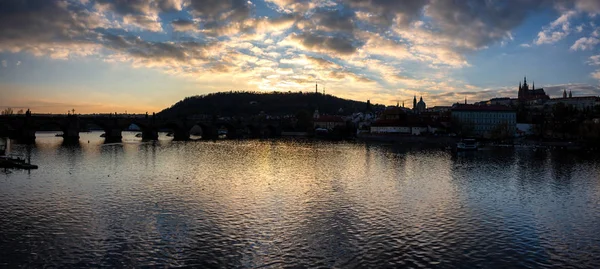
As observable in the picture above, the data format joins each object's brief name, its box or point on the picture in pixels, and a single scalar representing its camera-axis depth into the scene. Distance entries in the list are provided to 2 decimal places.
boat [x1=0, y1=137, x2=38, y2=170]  42.24
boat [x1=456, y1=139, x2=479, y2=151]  80.57
